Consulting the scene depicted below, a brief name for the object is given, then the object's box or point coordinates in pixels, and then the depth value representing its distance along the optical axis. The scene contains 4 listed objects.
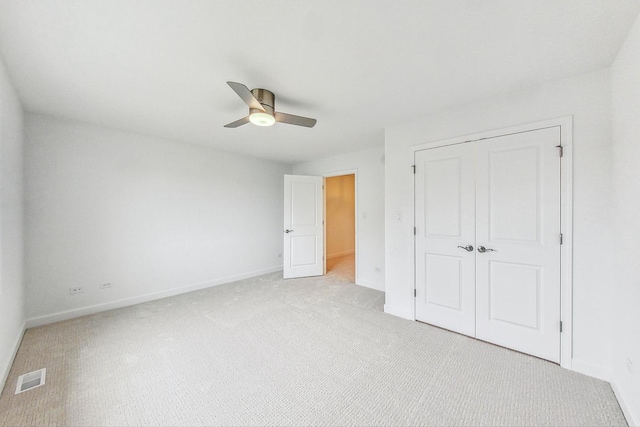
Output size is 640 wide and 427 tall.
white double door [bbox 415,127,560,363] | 2.00
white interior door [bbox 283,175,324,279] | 4.58
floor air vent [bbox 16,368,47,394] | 1.73
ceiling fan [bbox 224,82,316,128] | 1.95
